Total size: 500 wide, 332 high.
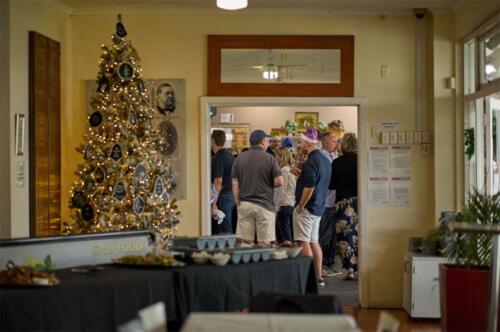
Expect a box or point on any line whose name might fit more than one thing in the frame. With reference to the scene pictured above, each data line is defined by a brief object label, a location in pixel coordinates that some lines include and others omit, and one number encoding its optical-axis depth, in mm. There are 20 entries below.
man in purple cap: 15847
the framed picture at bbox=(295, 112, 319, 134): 21639
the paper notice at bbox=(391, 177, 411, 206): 14966
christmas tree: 12979
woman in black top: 17161
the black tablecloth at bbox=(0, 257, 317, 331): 7338
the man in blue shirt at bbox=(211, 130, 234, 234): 17017
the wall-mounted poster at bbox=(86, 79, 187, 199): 14713
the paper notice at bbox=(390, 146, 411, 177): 14951
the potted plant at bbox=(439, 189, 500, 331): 10249
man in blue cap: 15442
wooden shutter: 12553
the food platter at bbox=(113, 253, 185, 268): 9079
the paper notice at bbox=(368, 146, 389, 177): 14966
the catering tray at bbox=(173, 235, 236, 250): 10437
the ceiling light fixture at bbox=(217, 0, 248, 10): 9982
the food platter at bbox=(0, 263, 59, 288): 7634
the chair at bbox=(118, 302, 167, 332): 5125
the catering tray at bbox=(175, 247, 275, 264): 9628
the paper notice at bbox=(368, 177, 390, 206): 14980
